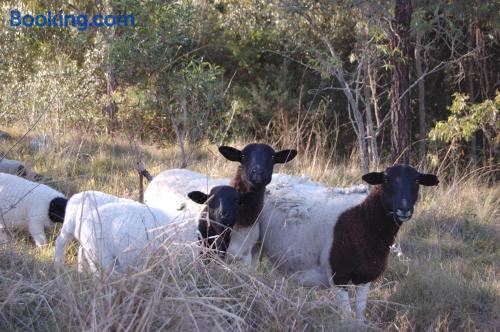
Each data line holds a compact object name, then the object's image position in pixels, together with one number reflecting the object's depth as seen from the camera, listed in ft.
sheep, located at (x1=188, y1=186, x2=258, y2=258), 20.70
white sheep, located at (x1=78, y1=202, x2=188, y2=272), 16.61
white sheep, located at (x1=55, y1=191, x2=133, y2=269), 21.83
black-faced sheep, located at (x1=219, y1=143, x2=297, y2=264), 21.77
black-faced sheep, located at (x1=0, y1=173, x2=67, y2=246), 25.36
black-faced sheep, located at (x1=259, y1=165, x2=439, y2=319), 20.79
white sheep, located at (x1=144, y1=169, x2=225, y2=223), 22.77
